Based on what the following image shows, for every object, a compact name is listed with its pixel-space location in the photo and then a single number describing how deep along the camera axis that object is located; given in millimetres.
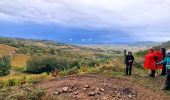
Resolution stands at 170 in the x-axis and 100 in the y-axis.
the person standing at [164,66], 6585
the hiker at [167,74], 5311
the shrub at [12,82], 5866
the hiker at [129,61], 6481
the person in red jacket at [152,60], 6528
